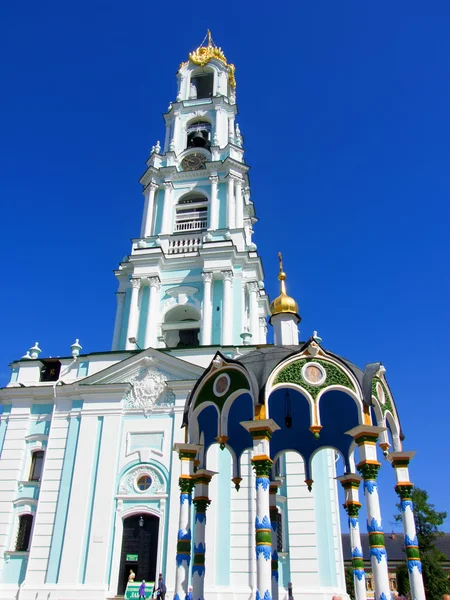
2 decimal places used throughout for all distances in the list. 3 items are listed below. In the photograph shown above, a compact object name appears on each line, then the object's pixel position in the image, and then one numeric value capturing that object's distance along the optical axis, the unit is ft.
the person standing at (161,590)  54.49
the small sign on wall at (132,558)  63.38
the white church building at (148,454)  61.26
